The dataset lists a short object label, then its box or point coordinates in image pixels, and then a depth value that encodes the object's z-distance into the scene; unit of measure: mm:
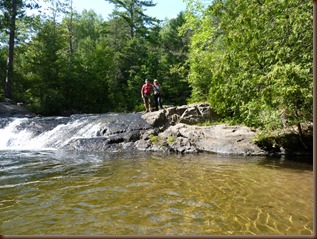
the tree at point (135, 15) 36562
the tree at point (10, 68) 23109
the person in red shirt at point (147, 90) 15211
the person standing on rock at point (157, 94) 15045
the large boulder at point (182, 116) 14055
